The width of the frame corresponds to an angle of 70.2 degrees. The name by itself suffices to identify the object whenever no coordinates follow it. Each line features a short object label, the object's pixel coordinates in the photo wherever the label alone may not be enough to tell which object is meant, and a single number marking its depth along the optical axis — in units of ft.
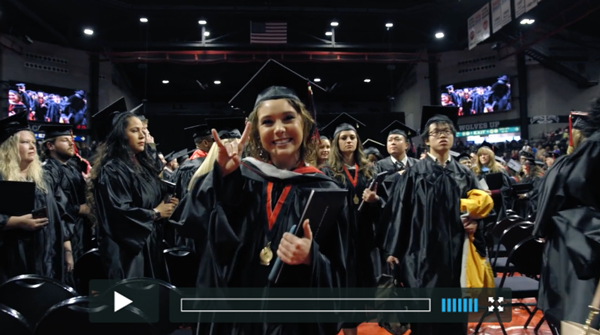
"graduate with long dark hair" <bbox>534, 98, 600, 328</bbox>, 7.58
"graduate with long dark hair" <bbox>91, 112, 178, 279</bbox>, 10.70
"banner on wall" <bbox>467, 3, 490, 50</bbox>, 52.72
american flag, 55.16
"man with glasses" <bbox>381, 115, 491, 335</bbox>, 11.38
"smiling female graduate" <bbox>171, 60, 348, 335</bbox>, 5.38
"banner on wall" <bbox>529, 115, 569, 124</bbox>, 68.74
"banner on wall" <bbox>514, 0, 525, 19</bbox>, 44.04
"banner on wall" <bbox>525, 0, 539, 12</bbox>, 41.68
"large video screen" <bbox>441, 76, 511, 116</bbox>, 71.72
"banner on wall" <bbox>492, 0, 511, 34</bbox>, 47.57
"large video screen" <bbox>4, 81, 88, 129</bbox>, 57.77
